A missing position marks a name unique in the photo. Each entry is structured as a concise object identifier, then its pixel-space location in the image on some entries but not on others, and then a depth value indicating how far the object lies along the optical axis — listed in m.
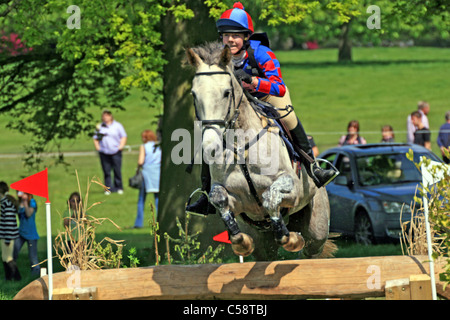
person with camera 38.87
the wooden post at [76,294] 13.48
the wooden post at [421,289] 12.92
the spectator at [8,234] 24.61
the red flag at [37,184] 15.10
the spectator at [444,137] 32.84
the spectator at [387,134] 32.03
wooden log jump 13.20
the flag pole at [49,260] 13.52
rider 14.17
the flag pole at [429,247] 12.91
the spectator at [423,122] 33.82
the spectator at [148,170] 33.31
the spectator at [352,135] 32.06
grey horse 12.87
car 25.69
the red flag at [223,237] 17.27
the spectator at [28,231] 25.30
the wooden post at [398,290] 13.01
